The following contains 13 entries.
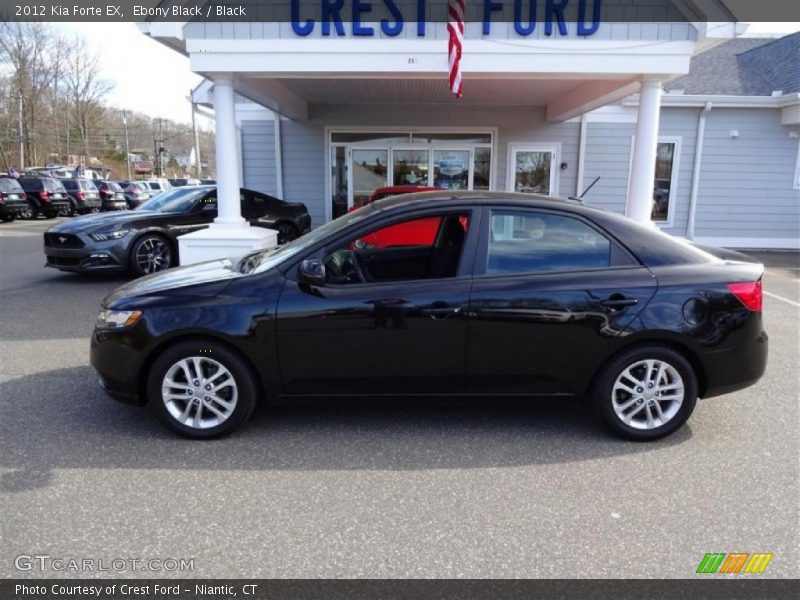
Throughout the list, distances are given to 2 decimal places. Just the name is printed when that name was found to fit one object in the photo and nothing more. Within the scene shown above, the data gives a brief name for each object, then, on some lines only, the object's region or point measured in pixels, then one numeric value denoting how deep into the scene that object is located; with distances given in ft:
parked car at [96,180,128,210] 91.09
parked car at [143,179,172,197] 116.72
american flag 23.09
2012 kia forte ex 11.52
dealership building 40.68
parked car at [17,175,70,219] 75.31
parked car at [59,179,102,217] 84.53
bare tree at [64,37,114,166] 197.68
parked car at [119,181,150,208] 99.45
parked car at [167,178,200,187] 125.32
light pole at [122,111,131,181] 227.65
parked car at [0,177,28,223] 67.56
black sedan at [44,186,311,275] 27.35
